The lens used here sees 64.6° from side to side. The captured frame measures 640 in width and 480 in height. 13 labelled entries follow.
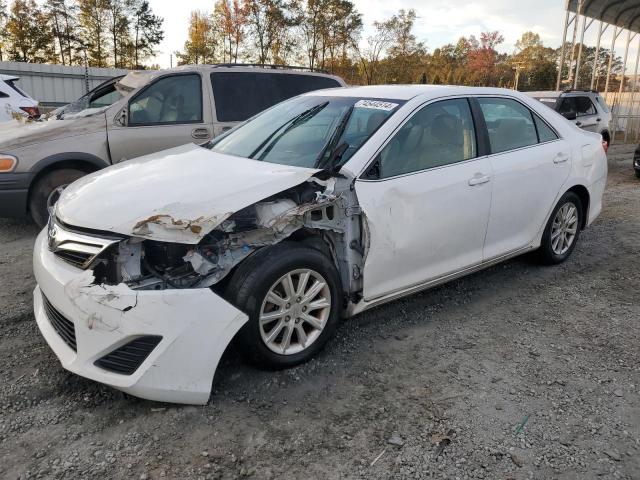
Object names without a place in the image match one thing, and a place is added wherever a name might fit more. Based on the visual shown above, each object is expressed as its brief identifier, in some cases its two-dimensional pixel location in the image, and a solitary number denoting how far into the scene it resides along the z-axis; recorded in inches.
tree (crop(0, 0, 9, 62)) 1227.9
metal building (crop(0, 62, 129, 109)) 663.1
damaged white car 95.8
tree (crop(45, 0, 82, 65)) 1220.5
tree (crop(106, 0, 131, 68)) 1269.3
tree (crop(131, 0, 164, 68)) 1317.7
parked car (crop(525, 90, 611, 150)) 451.2
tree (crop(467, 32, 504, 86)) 2183.8
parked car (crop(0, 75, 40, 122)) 354.6
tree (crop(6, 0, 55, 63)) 1222.3
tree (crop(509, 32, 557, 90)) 2215.8
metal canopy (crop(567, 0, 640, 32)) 788.0
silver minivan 205.9
